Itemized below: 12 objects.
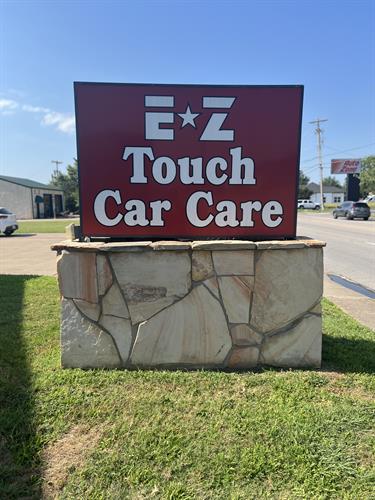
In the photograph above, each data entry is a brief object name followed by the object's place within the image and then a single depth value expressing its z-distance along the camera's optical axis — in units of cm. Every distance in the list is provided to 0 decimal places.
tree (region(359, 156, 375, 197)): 6902
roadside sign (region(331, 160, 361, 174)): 5673
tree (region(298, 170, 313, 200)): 9369
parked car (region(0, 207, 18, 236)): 2020
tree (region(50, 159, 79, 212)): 6419
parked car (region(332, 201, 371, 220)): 3309
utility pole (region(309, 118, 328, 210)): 5916
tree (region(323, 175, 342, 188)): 12504
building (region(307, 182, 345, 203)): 10018
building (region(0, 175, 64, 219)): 4600
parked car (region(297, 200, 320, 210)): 7281
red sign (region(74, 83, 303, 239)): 334
